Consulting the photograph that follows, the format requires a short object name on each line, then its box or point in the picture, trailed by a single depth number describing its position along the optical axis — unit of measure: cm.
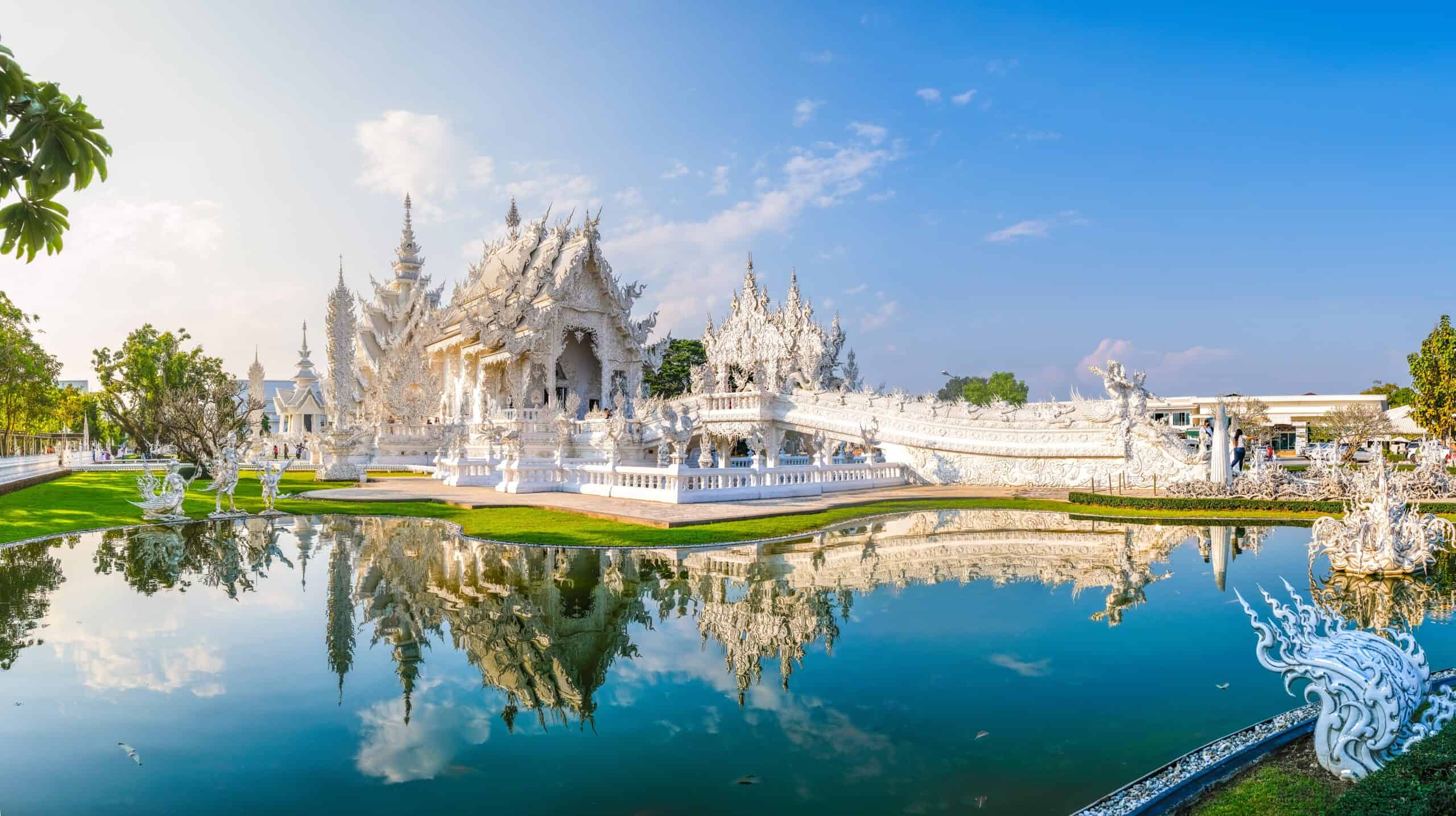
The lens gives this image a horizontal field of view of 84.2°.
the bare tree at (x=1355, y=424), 3969
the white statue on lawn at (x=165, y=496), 1505
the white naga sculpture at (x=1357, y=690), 394
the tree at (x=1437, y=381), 2733
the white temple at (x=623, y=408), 2052
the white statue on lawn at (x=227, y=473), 1661
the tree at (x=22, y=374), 3025
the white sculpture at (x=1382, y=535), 952
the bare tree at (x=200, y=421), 2733
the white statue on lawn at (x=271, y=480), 1697
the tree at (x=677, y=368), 5006
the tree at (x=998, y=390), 6806
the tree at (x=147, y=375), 3675
